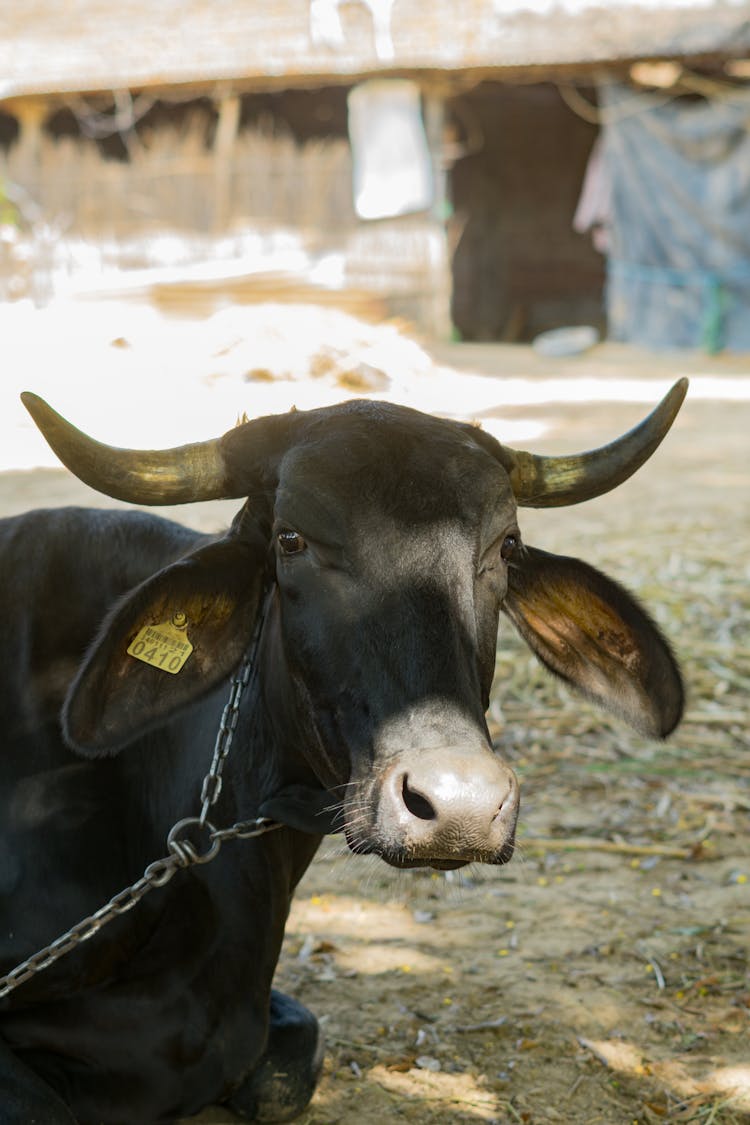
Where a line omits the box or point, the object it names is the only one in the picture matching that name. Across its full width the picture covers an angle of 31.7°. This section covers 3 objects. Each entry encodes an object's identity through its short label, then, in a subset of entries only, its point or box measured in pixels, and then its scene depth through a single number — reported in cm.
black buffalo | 231
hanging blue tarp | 1711
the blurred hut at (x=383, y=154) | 1748
